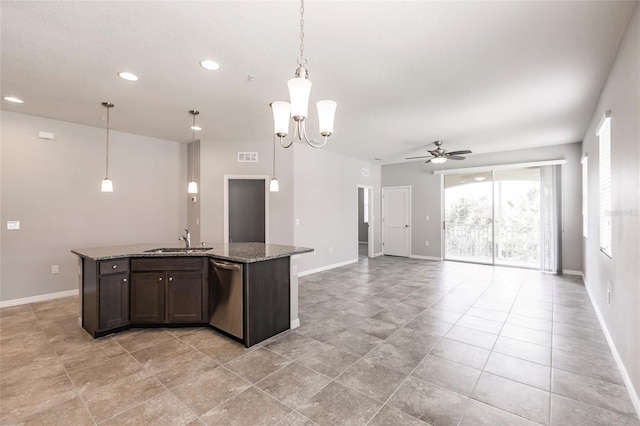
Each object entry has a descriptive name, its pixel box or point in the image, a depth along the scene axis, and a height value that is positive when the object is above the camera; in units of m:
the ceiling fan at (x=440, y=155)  5.98 +1.24
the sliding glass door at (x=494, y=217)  6.94 -0.01
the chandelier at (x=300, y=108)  1.87 +0.73
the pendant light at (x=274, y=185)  4.77 +0.51
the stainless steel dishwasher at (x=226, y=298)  3.10 -0.88
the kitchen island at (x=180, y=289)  3.21 -0.81
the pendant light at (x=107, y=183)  3.80 +0.44
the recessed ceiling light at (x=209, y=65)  2.82 +1.47
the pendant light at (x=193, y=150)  4.23 +1.36
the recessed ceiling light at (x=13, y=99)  3.75 +1.51
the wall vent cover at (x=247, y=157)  5.90 +1.19
